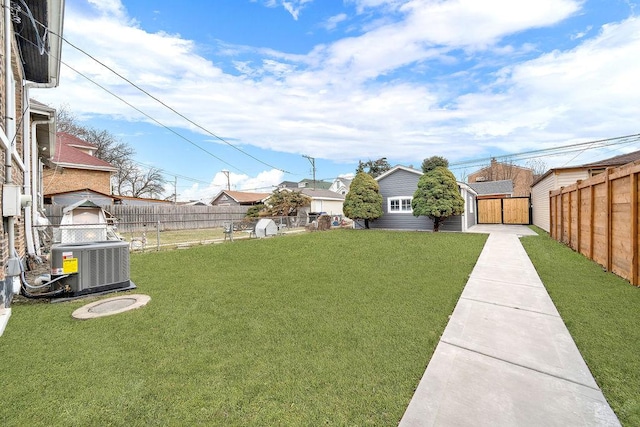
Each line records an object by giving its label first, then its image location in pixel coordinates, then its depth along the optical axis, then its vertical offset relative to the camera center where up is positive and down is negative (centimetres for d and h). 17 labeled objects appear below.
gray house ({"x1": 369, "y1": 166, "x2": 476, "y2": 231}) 1600 +53
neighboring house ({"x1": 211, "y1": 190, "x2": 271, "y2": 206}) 3192 +162
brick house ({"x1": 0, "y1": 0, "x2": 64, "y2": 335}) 393 +231
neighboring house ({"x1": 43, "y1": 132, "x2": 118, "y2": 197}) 1752 +271
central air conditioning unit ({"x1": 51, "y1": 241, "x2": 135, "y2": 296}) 422 -92
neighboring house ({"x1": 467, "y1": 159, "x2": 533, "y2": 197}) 3997 +533
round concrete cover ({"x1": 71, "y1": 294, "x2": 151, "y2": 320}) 371 -142
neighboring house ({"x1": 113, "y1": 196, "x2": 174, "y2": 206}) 2344 +95
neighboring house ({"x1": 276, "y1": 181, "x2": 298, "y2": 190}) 5225 +552
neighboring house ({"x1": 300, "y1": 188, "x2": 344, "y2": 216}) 2933 +108
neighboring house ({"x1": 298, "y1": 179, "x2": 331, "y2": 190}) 5421 +567
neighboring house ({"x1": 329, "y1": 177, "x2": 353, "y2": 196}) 5449 +566
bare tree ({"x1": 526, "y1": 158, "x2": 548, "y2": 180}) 3894 +643
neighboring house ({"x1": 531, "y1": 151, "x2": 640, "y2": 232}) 1253 +167
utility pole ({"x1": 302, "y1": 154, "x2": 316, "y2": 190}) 3194 +593
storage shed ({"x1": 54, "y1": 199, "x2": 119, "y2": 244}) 997 -43
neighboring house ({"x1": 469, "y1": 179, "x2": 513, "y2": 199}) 2747 +240
